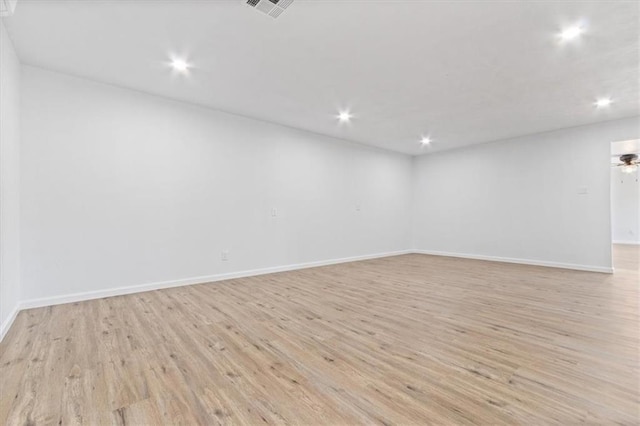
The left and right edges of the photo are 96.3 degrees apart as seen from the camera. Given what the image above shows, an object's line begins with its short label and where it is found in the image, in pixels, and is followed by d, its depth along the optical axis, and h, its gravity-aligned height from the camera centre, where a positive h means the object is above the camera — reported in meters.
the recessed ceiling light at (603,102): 4.06 +1.55
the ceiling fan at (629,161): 6.70 +1.19
